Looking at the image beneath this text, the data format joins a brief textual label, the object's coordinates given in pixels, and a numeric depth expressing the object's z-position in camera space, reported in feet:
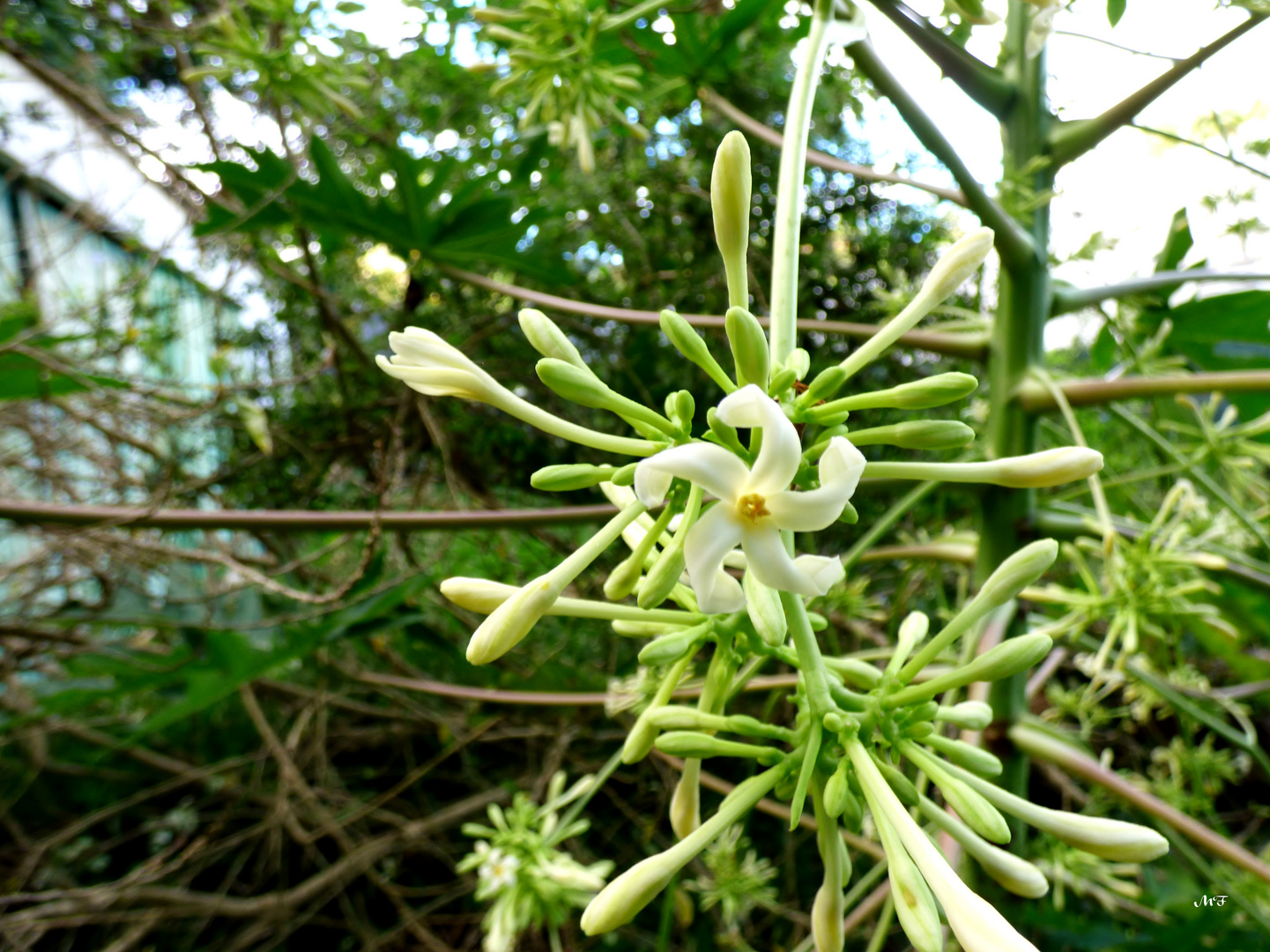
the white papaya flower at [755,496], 0.29
